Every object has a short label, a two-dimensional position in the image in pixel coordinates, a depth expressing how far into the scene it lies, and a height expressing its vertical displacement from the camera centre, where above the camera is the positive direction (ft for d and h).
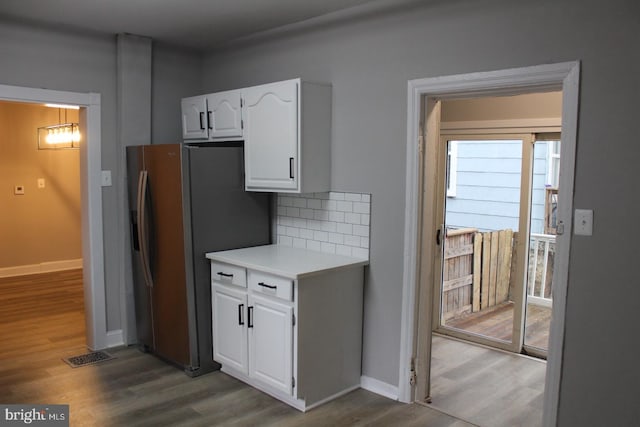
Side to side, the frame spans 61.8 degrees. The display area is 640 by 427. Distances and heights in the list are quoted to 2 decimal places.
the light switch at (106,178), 13.56 -0.42
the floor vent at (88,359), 12.70 -4.79
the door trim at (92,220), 13.32 -1.48
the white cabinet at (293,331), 10.30 -3.38
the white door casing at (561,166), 8.25 -0.05
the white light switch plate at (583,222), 8.13 -0.82
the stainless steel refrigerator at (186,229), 11.90 -1.52
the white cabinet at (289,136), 11.15 +0.62
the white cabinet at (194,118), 13.63 +1.17
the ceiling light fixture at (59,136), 20.29 +0.95
